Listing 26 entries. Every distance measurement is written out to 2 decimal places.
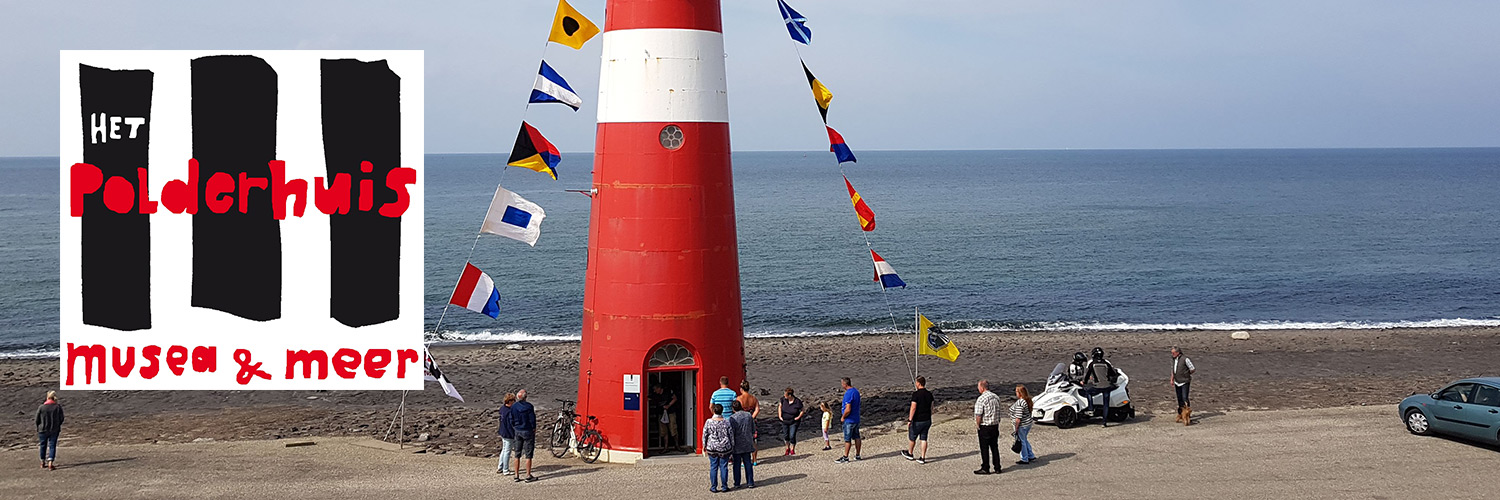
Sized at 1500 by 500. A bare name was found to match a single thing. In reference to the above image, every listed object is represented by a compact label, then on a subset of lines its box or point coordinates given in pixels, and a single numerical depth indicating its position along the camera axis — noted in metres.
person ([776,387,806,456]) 16.36
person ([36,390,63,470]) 15.88
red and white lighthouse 15.91
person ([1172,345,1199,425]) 18.48
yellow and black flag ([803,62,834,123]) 18.23
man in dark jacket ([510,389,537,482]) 15.08
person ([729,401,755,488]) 14.35
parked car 15.98
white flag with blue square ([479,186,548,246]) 16.45
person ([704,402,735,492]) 14.14
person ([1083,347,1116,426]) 18.53
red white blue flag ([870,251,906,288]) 19.31
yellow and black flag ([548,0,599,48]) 16.16
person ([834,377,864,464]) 15.88
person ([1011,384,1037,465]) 15.34
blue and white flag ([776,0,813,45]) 18.25
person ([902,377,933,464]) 15.55
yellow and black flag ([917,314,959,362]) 19.69
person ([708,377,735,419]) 15.54
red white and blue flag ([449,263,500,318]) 16.64
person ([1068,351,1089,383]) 18.66
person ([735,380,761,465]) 15.78
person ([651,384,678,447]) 16.94
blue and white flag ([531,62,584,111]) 16.33
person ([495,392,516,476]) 15.23
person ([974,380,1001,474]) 14.79
